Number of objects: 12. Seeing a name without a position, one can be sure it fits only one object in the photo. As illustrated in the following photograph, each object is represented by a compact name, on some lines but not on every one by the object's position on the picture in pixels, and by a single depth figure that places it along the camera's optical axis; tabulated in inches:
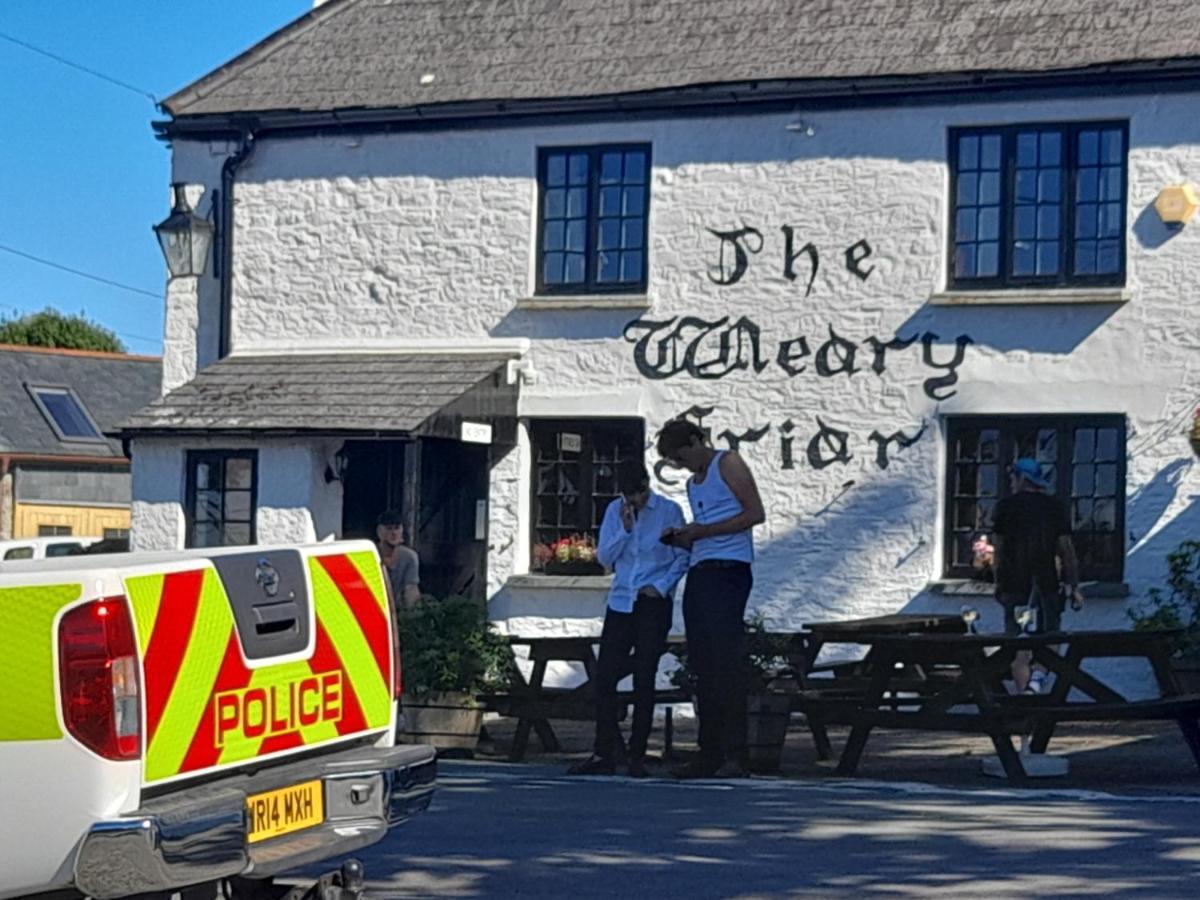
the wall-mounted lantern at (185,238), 828.0
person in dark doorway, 624.1
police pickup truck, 236.4
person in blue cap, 629.6
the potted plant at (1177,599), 673.6
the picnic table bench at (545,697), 557.0
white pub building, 707.4
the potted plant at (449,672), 567.5
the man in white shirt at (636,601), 514.0
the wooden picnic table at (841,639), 534.0
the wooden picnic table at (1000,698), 484.1
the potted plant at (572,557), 770.8
